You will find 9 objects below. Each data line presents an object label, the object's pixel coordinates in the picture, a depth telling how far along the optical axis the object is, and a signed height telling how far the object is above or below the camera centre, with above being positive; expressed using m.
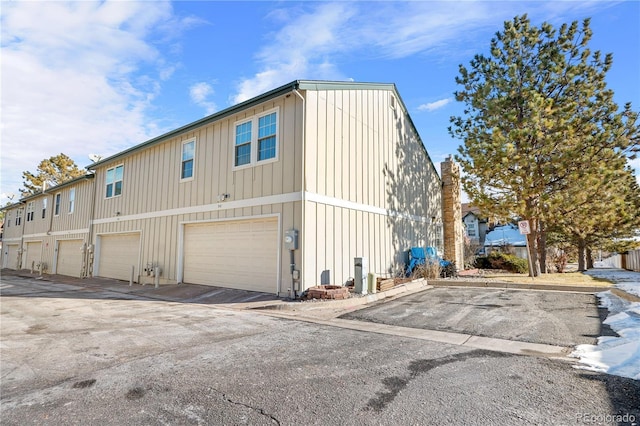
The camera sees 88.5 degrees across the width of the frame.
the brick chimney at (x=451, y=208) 16.98 +2.25
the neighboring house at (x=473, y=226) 35.09 +2.62
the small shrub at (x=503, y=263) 15.15 -0.57
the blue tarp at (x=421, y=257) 13.22 -0.28
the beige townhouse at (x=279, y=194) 9.26 +1.93
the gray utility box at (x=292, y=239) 8.74 +0.27
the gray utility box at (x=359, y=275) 9.04 -0.70
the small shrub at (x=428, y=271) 12.49 -0.80
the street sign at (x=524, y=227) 11.76 +0.85
